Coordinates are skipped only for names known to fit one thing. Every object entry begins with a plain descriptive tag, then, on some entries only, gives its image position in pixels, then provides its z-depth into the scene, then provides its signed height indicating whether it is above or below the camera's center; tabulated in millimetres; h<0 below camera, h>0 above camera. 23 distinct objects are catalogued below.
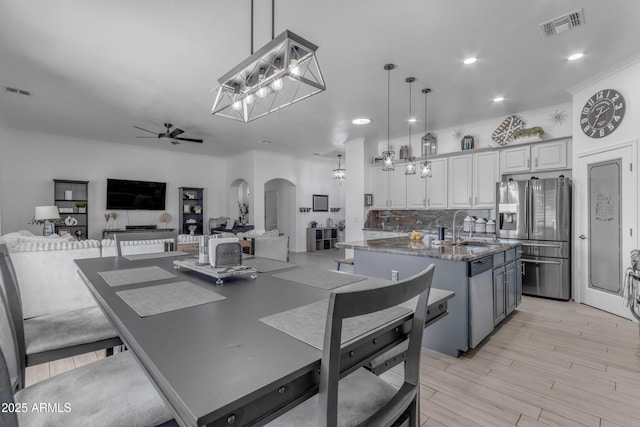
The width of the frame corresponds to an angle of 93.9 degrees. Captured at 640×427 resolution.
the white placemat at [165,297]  1109 -339
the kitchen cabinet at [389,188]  6422 +621
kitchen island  2535 -566
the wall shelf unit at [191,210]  8195 +162
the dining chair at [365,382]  706 -509
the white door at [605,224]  3455 -102
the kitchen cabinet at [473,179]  5262 +671
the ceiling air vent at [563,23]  2535 +1703
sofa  3059 -610
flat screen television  7133 +527
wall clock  3584 +1300
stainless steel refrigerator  4195 -196
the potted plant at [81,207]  6668 +197
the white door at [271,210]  9961 +199
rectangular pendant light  1429 +800
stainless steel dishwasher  2535 -747
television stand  6795 -357
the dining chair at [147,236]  2558 -188
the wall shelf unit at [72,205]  6500 +241
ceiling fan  5246 +1466
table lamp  5016 -6
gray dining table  598 -348
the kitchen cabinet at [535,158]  4598 +949
